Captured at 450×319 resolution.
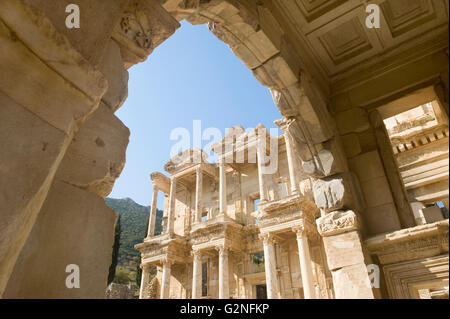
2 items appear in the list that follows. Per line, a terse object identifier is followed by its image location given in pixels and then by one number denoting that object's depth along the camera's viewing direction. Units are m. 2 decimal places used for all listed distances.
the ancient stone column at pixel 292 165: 15.85
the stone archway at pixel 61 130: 1.30
